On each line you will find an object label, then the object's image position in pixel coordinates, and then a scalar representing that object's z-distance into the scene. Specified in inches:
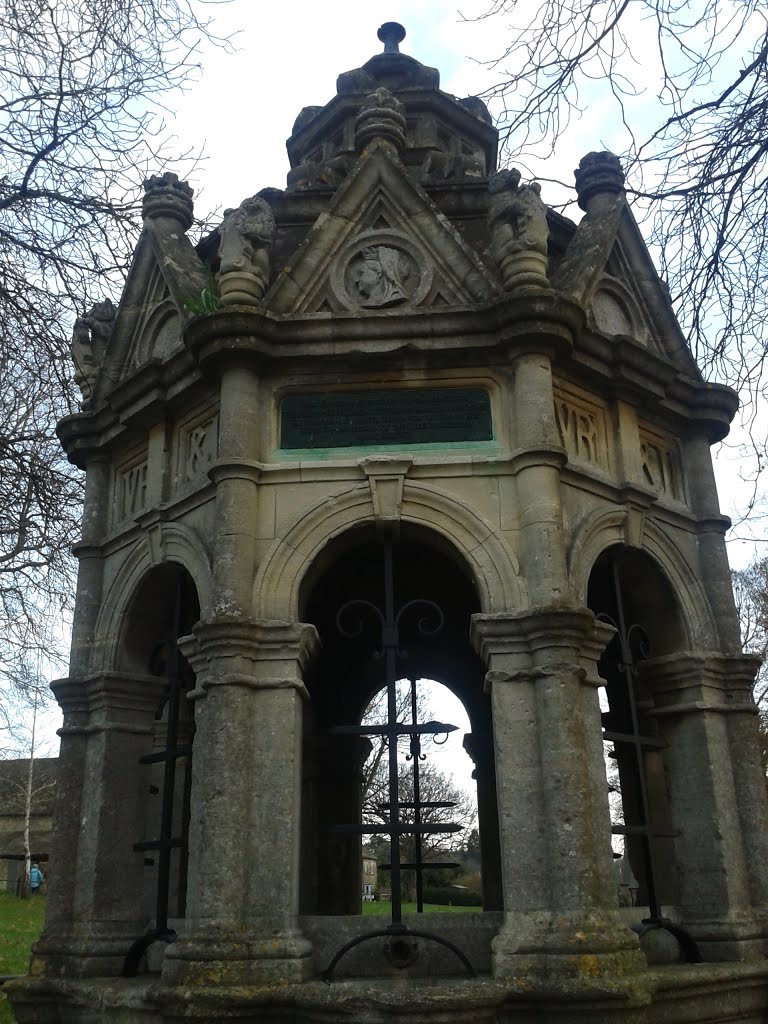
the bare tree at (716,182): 187.2
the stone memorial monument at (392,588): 216.8
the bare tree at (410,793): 336.1
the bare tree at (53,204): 234.5
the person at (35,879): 1359.5
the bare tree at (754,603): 895.1
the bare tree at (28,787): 1407.5
